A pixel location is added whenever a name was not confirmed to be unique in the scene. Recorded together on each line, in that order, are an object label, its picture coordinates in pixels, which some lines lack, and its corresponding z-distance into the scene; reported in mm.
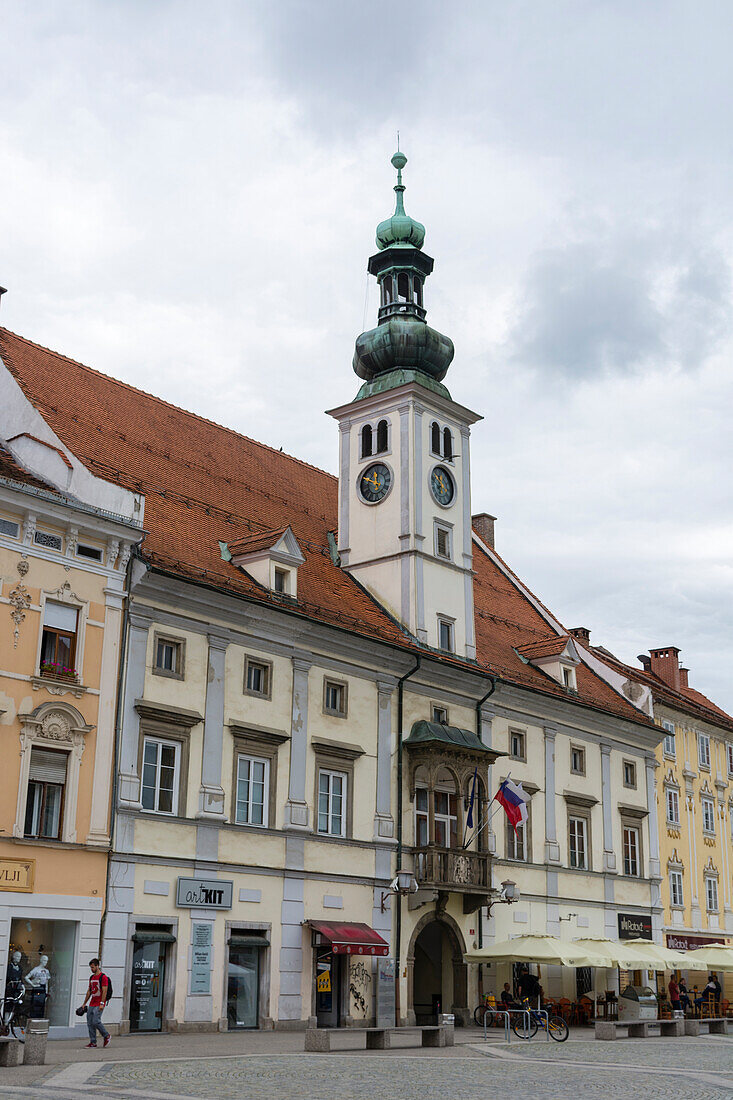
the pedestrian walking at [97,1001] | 23312
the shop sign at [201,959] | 28812
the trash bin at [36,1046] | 19438
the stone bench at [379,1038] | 23094
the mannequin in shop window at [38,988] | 24594
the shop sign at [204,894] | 28859
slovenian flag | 35062
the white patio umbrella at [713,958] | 37947
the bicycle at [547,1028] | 29136
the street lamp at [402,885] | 33938
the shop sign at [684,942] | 47812
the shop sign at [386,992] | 32781
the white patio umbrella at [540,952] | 32250
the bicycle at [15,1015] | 23656
